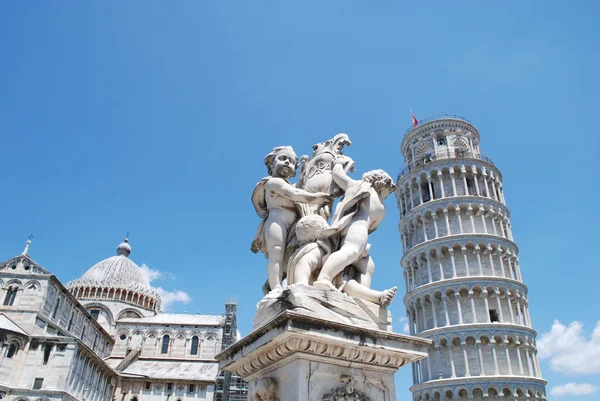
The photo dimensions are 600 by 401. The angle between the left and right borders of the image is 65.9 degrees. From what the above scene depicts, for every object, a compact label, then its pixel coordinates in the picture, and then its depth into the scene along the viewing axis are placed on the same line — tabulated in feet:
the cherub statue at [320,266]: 12.96
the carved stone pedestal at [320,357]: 10.68
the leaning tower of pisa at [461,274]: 117.19
